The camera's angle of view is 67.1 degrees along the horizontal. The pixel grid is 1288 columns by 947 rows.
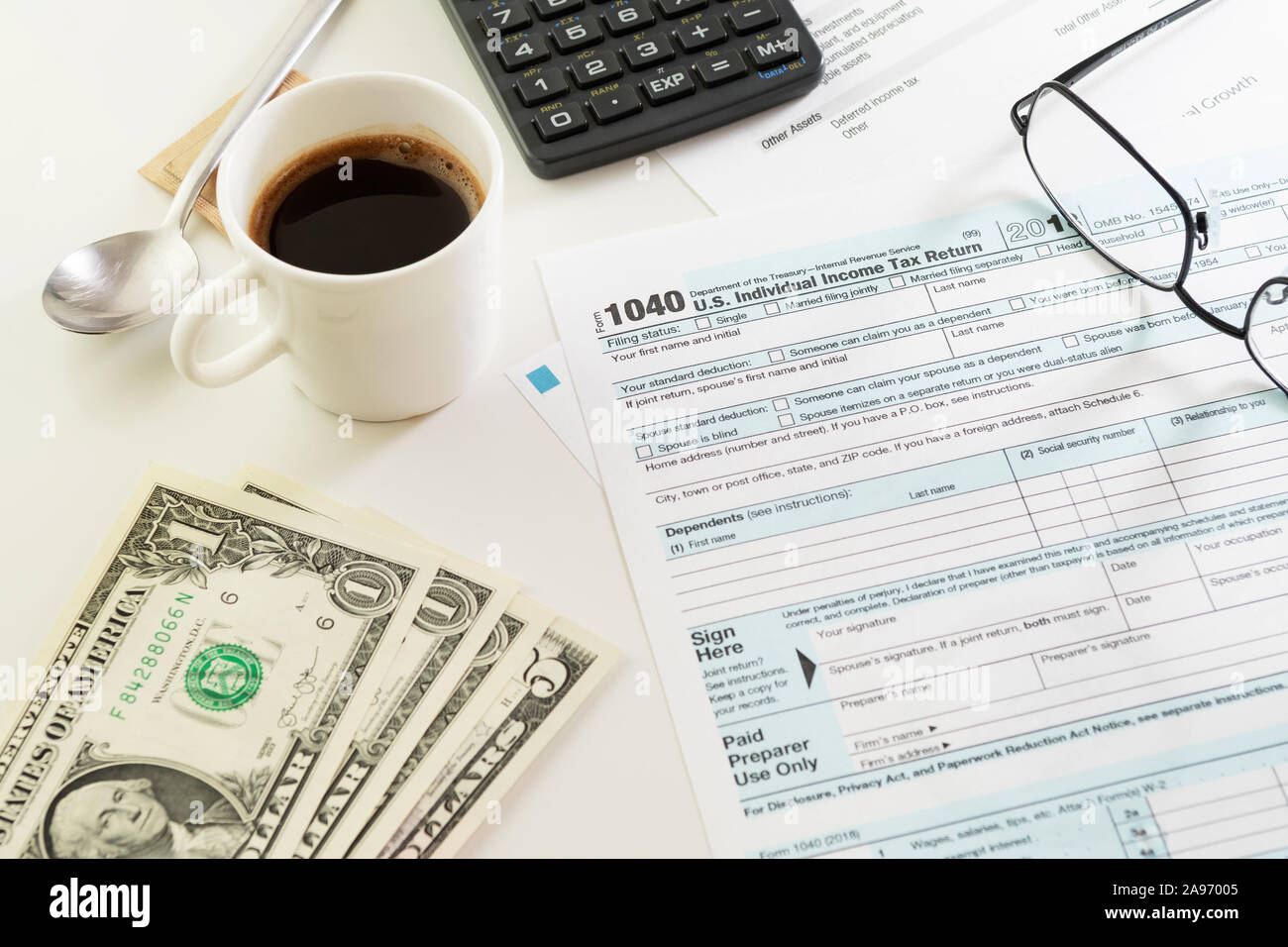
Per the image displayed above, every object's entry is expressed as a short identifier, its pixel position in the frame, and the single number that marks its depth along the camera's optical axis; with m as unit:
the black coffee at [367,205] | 0.45
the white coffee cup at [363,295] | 0.41
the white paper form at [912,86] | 0.57
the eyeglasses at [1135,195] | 0.51
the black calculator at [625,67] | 0.55
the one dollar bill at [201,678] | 0.41
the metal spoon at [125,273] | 0.51
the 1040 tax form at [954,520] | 0.41
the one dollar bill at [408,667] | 0.41
